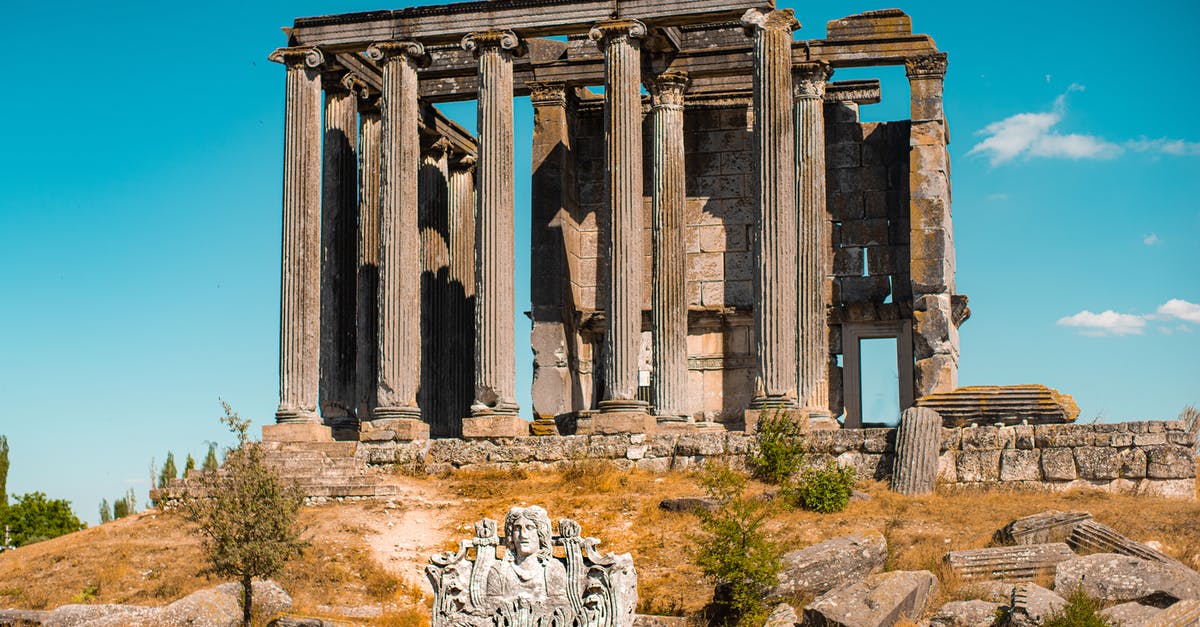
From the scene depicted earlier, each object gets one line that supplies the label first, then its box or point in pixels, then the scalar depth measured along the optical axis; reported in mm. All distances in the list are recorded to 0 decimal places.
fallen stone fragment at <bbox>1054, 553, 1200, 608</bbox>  20422
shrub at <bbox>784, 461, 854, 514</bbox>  26562
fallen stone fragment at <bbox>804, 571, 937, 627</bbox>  19562
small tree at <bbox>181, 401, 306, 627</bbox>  21766
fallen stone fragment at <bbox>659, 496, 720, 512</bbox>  26844
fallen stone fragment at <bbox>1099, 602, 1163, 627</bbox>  19438
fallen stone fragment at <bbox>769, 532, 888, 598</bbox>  21391
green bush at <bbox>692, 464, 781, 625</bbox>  20797
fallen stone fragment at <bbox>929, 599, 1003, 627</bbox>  20141
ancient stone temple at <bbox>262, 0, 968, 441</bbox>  32594
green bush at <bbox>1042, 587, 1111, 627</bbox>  18922
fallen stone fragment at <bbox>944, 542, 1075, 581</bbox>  22094
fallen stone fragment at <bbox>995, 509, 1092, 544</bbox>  23672
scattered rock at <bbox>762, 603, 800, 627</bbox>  19953
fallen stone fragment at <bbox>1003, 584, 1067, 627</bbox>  19453
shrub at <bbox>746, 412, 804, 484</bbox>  28953
